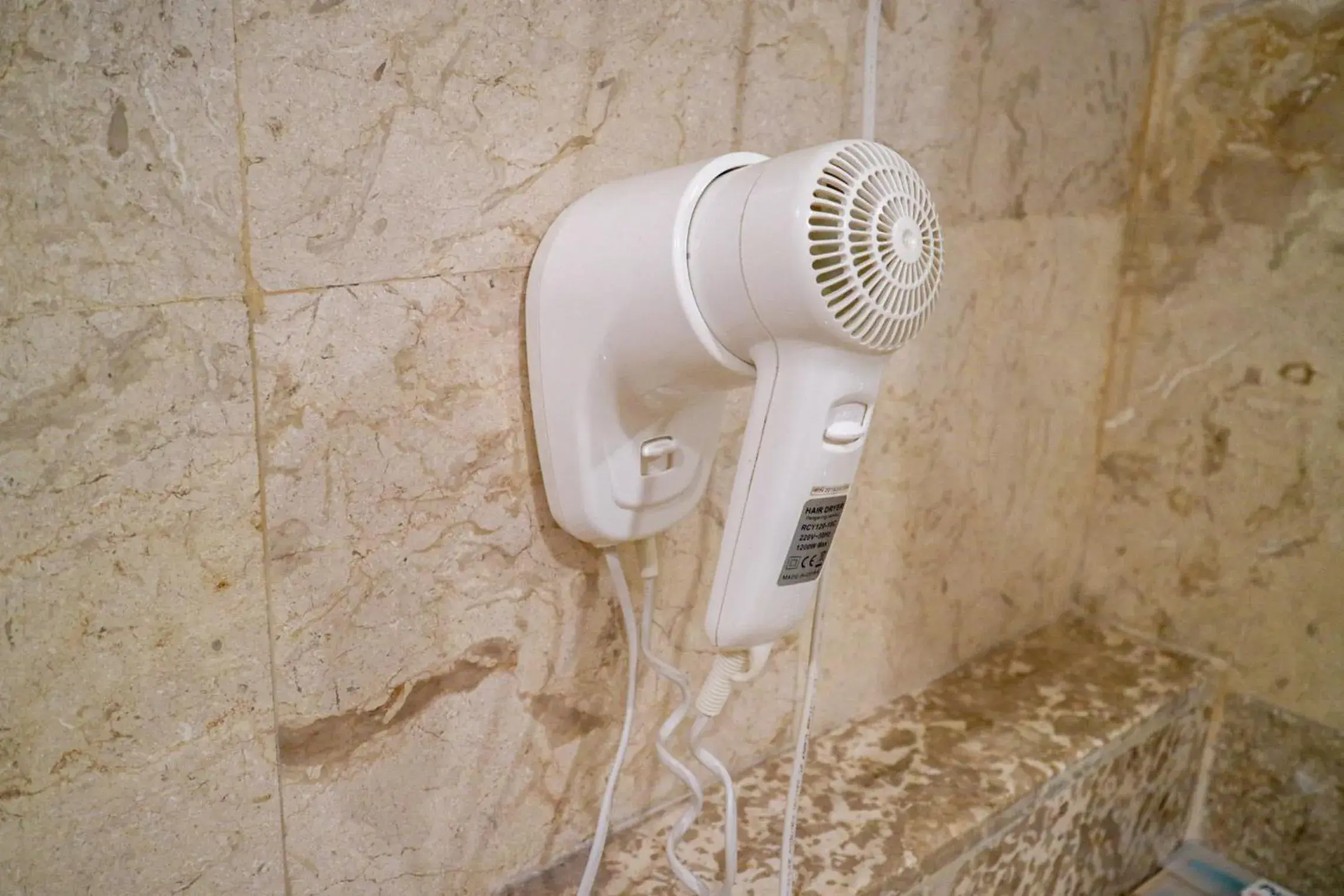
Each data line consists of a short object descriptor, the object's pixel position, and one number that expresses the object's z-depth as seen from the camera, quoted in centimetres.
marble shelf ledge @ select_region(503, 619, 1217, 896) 70
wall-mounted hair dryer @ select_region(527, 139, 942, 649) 44
